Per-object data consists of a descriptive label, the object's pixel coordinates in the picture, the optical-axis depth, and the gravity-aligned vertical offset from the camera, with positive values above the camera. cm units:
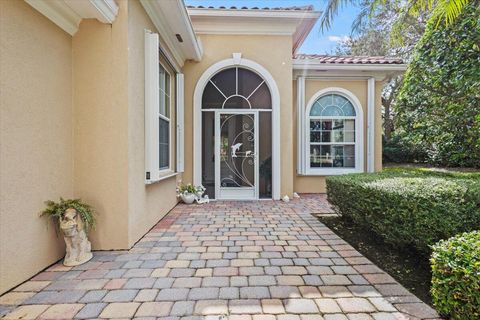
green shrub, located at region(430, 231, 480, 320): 191 -93
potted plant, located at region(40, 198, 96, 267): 314 -80
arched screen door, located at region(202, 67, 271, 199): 727 +87
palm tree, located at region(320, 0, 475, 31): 397 +277
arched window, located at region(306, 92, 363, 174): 857 +87
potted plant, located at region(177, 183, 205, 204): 681 -87
